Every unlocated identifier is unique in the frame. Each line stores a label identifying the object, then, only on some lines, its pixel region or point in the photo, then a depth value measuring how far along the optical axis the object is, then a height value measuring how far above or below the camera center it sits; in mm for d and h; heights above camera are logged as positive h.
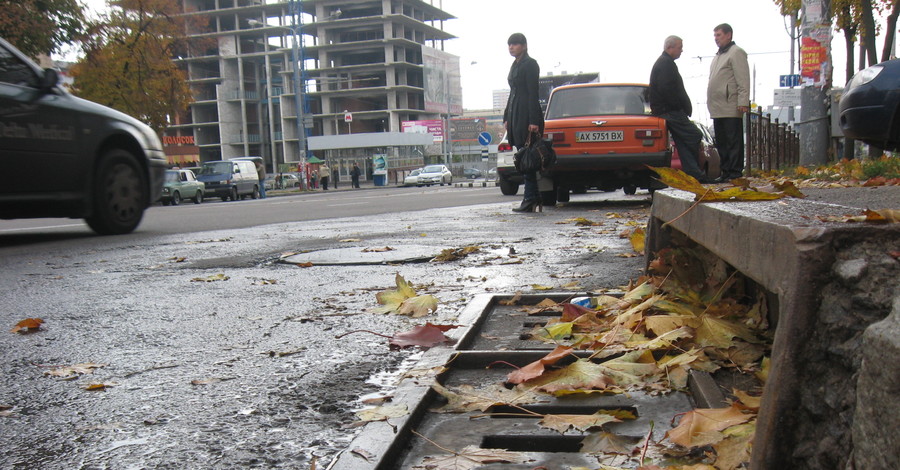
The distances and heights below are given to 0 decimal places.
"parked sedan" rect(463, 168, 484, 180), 83088 -1737
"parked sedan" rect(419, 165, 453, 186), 53781 -1123
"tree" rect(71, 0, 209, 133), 30156 +4204
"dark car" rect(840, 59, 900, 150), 7594 +338
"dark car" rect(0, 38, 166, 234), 6371 +161
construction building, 86938 +9607
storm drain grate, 1584 -597
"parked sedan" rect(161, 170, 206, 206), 29680 -721
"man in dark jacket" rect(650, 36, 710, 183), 8555 +495
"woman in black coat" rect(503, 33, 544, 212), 8617 +631
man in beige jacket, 8828 +561
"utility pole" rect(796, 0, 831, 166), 13141 +1113
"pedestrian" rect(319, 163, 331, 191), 49938 -745
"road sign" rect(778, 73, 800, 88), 25200 +2075
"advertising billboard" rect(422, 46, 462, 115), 92500 +9774
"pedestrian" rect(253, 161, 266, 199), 37438 -446
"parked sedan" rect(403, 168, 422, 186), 54344 -1345
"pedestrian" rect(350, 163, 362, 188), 55938 -928
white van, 33406 -495
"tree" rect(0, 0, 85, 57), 18891 +3817
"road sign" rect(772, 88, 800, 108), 24219 +1417
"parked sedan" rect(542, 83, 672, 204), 9594 +61
